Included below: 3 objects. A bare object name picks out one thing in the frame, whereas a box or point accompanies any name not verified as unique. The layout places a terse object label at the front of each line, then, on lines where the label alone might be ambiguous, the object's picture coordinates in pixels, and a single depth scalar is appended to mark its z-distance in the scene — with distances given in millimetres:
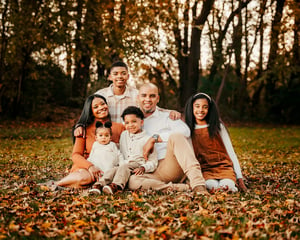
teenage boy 6570
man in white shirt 5102
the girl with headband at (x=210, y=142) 5641
